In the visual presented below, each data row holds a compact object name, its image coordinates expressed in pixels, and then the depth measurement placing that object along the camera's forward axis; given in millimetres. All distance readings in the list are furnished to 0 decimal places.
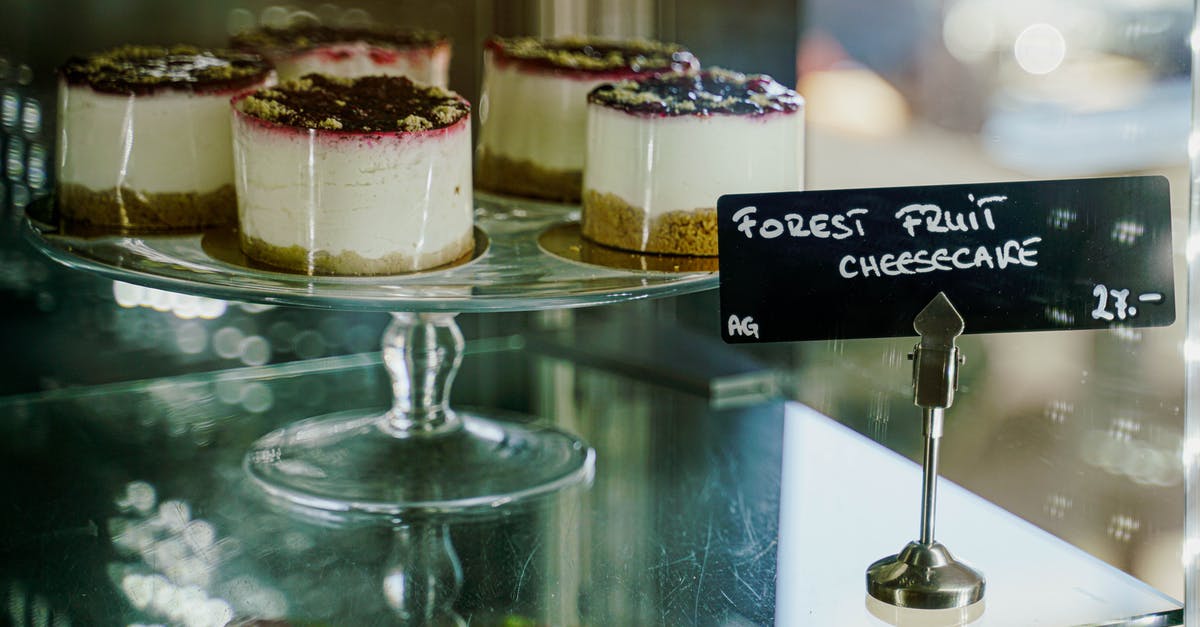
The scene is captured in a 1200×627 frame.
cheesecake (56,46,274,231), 711
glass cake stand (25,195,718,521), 652
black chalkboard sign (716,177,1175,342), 618
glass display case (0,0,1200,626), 654
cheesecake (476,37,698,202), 773
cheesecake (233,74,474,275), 665
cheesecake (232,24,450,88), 781
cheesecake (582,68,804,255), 693
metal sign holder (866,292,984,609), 622
